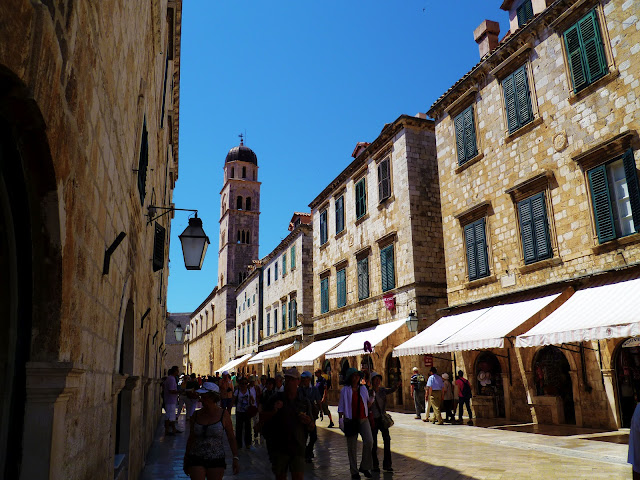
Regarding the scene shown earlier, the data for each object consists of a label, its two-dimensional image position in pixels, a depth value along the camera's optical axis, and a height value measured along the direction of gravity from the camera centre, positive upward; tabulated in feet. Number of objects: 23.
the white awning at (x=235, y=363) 119.71 +0.88
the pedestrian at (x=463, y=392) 47.16 -2.85
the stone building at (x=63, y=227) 7.52 +2.62
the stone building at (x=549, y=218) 36.11 +11.11
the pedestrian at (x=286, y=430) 19.16 -2.36
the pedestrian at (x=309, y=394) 31.31 -1.88
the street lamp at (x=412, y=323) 56.03 +4.00
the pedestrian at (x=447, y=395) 47.88 -3.10
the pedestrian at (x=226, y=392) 41.83 -1.98
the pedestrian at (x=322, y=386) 50.85 -2.12
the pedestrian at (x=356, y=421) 25.46 -2.76
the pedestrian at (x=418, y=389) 51.75 -2.78
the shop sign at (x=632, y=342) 34.57 +0.81
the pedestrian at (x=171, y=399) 45.50 -2.54
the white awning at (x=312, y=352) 71.46 +1.79
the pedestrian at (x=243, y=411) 38.91 -3.24
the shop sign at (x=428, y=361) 57.11 +0.00
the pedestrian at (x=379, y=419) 26.84 -2.93
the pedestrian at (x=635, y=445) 11.91 -2.04
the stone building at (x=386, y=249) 60.39 +14.06
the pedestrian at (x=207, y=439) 15.88 -2.16
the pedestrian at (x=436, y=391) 46.39 -2.63
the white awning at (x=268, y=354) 93.37 +2.06
